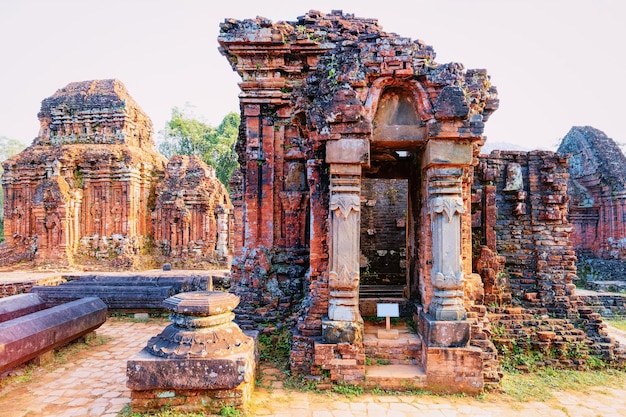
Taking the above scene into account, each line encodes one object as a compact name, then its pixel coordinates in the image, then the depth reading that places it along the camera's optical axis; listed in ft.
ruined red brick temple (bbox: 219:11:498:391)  18.12
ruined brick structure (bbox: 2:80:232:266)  60.23
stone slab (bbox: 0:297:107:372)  18.11
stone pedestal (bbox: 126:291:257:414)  15.43
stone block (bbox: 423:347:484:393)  17.57
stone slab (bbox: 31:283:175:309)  32.93
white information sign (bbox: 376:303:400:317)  19.61
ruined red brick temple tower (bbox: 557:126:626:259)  50.55
